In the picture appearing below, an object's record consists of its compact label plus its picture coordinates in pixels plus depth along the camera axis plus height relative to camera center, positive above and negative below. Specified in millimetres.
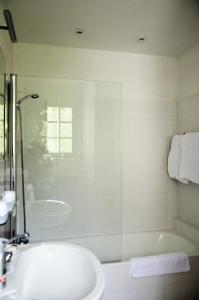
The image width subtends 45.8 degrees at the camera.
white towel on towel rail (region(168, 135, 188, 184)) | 2615 -140
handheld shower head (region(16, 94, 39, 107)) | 2346 +488
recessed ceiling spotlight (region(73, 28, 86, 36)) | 2182 +1073
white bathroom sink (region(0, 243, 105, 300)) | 1140 -675
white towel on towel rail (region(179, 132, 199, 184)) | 2330 -130
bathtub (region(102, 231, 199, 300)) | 1848 -1131
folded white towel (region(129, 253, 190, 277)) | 1868 -972
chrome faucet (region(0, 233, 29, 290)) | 988 -529
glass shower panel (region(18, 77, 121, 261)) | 2421 -178
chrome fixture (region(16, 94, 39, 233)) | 2332 +102
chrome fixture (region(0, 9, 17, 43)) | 1756 +969
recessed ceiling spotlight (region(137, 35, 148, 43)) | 2316 +1071
